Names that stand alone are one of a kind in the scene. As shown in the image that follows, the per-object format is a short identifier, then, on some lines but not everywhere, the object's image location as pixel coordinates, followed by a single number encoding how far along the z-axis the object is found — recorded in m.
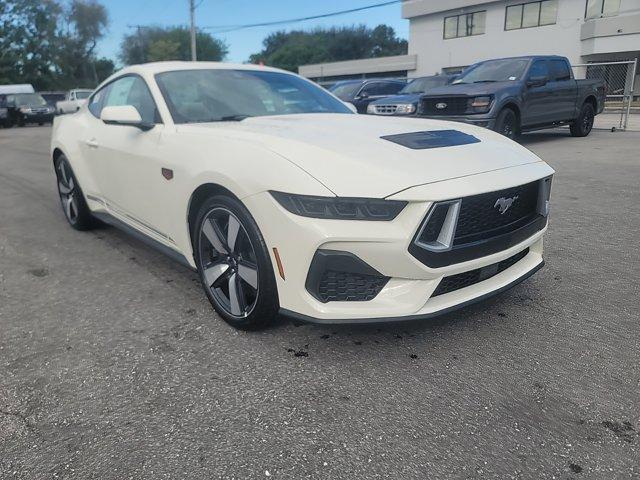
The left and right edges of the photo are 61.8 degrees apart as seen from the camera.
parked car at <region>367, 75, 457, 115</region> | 11.78
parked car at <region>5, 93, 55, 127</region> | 27.11
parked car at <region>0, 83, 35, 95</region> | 33.56
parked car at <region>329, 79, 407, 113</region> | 15.04
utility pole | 31.09
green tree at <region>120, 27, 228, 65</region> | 72.75
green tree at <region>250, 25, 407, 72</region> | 83.44
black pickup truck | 9.67
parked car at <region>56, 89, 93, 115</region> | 29.61
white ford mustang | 2.34
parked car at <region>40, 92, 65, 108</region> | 34.03
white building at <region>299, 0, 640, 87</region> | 27.80
